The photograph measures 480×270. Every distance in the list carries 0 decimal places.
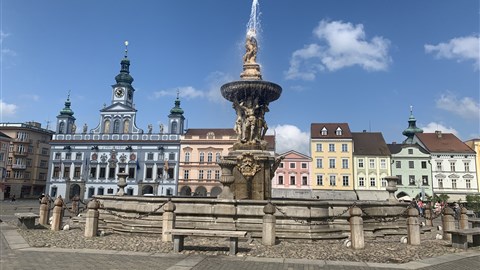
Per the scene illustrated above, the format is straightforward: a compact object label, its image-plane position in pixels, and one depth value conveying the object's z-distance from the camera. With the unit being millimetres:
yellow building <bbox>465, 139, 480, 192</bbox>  54816
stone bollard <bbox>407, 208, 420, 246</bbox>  11320
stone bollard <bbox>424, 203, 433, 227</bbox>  18777
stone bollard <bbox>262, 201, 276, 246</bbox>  10453
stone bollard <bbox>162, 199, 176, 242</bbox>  11000
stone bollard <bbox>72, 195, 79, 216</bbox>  19227
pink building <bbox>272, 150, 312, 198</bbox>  57312
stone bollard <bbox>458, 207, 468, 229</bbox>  14680
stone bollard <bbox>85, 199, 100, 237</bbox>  11703
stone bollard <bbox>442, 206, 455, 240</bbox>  13031
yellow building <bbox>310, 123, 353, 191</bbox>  56656
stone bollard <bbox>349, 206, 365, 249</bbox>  10352
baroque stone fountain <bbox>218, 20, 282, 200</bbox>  15547
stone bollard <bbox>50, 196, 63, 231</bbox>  13633
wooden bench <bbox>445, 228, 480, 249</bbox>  10822
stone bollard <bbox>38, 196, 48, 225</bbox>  15477
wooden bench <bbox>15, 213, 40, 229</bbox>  13975
